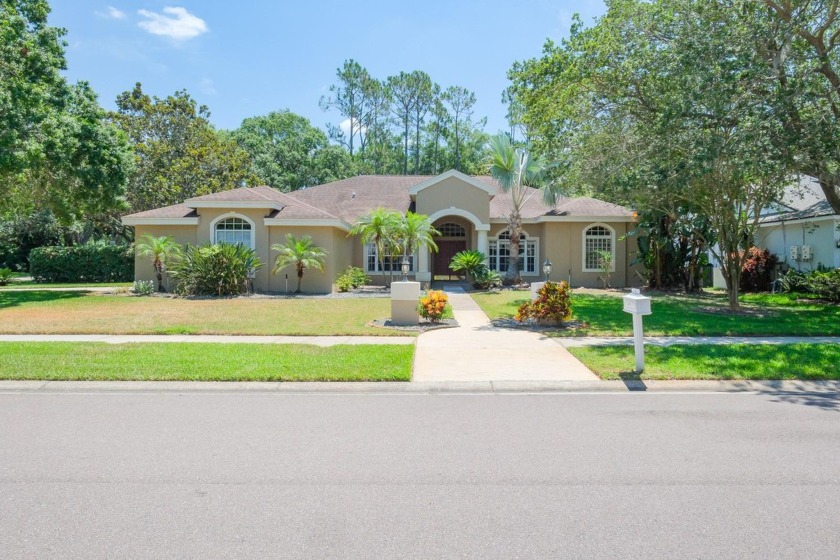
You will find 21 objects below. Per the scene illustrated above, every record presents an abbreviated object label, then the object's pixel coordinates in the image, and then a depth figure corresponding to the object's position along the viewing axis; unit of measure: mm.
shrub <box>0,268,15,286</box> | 29562
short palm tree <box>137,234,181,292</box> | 22266
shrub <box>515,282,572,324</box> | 13328
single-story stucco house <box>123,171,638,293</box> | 22781
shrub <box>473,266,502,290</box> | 24438
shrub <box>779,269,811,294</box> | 21703
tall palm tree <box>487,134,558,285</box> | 23750
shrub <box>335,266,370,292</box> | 23484
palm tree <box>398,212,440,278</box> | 22844
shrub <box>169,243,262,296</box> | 21125
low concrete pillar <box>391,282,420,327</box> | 13969
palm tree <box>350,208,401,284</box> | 22625
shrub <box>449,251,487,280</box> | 24438
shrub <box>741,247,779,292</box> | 24422
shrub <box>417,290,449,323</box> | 14070
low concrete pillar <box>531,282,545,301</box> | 13797
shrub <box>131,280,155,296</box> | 22219
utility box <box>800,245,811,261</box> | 22305
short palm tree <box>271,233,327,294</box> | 21672
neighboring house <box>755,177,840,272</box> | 21484
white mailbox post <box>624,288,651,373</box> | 8523
